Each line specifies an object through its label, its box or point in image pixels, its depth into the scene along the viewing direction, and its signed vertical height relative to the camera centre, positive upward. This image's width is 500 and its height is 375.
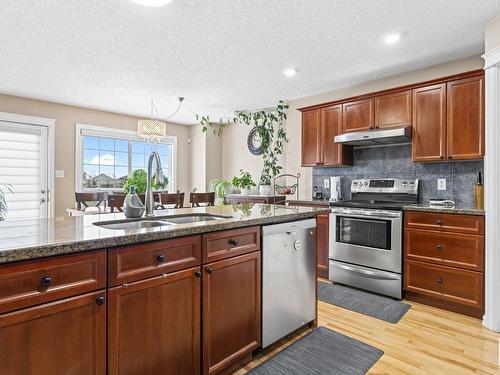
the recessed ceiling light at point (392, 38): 2.67 +1.38
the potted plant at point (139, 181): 3.90 +0.07
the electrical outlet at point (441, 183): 3.26 +0.04
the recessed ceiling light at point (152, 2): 2.16 +1.36
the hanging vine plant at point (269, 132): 5.03 +0.98
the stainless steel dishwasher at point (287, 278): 1.97 -0.65
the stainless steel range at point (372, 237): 3.06 -0.55
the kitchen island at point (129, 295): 1.05 -0.48
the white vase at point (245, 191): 5.18 -0.07
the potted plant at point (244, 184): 5.20 +0.05
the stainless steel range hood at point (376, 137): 3.19 +0.57
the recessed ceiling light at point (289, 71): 3.53 +1.41
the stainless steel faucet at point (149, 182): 2.00 +0.03
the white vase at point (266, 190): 4.83 -0.05
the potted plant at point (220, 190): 5.52 -0.06
